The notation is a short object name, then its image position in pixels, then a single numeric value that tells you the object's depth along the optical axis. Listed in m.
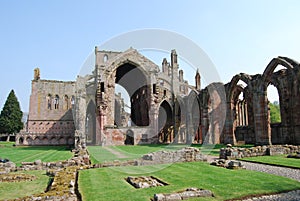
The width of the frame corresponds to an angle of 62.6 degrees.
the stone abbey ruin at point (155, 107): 21.55
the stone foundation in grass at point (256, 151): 14.18
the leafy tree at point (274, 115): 49.62
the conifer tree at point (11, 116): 51.12
